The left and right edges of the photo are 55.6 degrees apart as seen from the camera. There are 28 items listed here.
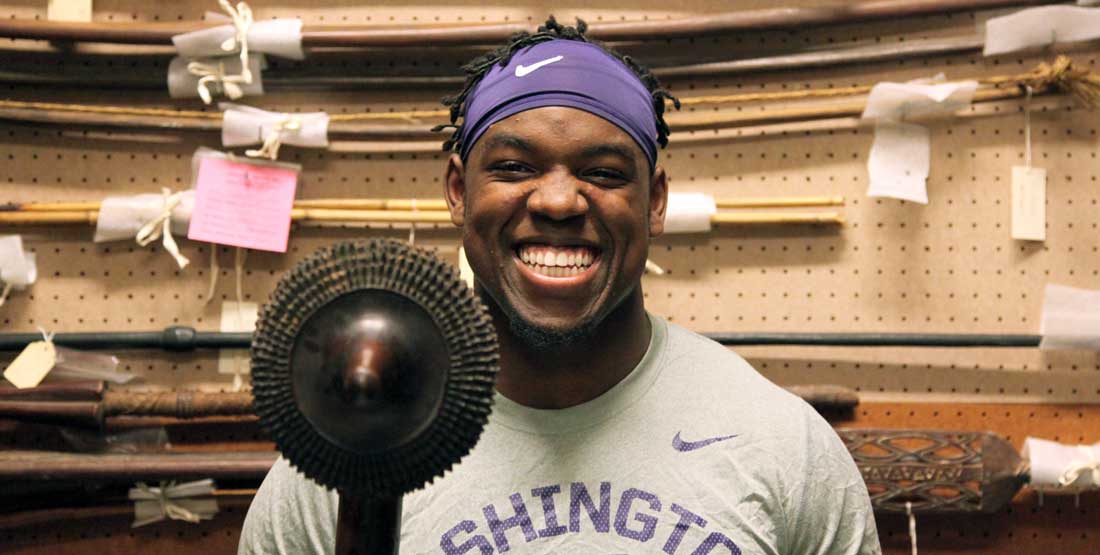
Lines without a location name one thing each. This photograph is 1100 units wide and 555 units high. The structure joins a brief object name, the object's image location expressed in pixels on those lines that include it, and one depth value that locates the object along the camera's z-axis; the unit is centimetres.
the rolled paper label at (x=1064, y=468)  183
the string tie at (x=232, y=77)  189
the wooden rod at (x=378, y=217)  191
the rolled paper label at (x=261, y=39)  189
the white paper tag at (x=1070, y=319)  191
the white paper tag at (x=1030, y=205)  194
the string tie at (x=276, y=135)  190
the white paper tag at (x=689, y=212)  189
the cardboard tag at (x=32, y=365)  185
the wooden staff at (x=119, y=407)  181
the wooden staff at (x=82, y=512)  188
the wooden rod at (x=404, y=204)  192
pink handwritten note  192
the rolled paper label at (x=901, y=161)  193
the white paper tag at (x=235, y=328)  196
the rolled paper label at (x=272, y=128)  191
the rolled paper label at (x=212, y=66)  193
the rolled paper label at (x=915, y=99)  188
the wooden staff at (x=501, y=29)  189
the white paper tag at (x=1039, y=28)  190
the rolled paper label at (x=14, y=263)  193
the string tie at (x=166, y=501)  186
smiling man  111
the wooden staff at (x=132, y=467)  176
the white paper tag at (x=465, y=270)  163
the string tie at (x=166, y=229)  190
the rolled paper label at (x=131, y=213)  191
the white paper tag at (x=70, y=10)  196
